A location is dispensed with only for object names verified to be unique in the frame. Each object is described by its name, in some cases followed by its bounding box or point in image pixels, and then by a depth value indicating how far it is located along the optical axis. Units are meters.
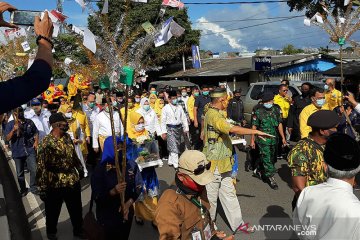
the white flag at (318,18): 8.83
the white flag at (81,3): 3.68
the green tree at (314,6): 12.95
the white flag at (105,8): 3.40
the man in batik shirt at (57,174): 5.00
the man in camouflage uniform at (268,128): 7.42
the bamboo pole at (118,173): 3.43
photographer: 1.86
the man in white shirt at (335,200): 1.98
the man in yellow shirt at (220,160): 5.02
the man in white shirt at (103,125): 7.89
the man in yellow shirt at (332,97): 8.32
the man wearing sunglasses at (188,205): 2.58
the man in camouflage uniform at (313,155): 3.69
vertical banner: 29.57
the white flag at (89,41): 3.34
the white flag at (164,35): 4.03
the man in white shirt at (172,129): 9.55
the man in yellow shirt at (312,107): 5.66
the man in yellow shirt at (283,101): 9.93
